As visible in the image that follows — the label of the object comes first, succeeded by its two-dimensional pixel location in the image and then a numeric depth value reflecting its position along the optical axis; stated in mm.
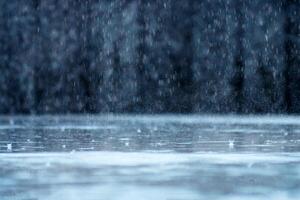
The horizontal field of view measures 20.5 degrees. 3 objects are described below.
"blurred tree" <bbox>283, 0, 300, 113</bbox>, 27000
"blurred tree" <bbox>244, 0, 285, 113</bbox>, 26922
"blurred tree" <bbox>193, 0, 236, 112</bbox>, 27469
